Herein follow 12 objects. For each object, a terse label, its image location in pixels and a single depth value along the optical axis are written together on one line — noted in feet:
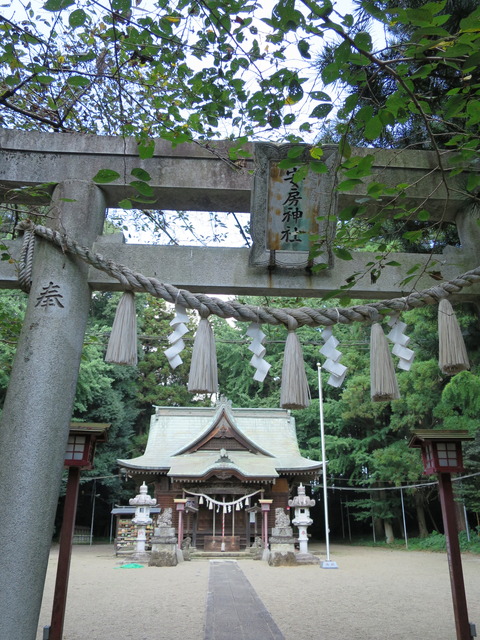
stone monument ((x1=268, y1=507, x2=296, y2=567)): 39.63
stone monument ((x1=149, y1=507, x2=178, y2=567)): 39.22
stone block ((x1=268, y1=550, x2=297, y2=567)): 39.52
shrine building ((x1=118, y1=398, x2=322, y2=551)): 47.98
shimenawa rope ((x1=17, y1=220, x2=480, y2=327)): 8.38
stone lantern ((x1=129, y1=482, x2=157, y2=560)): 43.06
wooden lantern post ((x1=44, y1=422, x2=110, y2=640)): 11.79
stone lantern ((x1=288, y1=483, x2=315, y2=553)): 42.93
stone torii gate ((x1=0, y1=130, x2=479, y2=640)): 8.52
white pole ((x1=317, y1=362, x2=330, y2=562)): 41.51
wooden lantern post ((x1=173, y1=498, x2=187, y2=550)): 46.44
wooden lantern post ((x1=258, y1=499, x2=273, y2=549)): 46.74
